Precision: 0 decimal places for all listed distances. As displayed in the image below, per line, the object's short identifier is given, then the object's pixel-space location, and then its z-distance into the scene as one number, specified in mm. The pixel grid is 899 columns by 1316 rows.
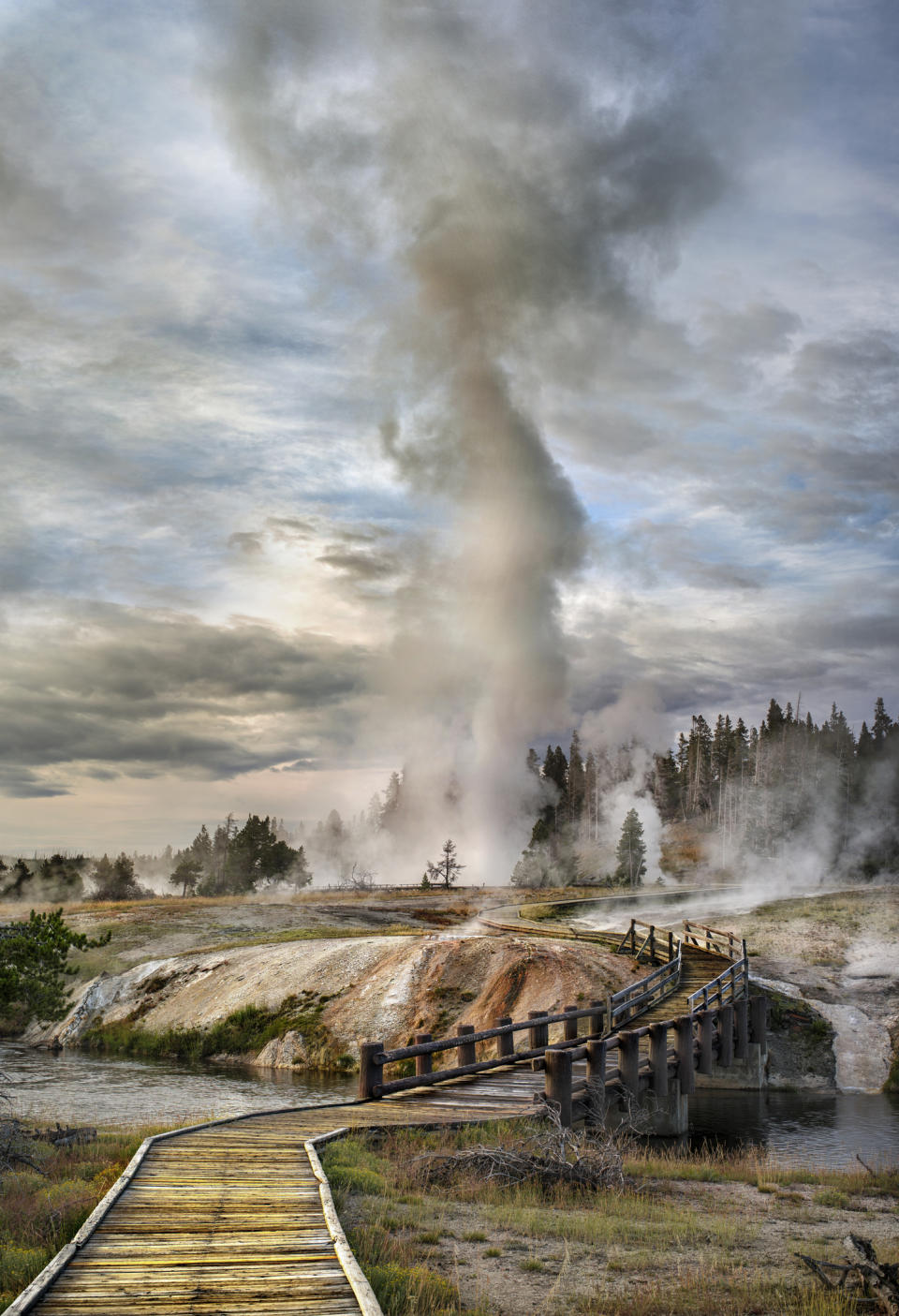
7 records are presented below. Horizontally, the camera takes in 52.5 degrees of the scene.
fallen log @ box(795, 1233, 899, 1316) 9227
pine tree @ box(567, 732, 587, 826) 157125
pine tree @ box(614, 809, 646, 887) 110275
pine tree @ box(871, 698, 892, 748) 121812
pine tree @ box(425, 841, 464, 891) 126100
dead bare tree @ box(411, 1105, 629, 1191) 14117
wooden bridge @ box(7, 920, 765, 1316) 7266
